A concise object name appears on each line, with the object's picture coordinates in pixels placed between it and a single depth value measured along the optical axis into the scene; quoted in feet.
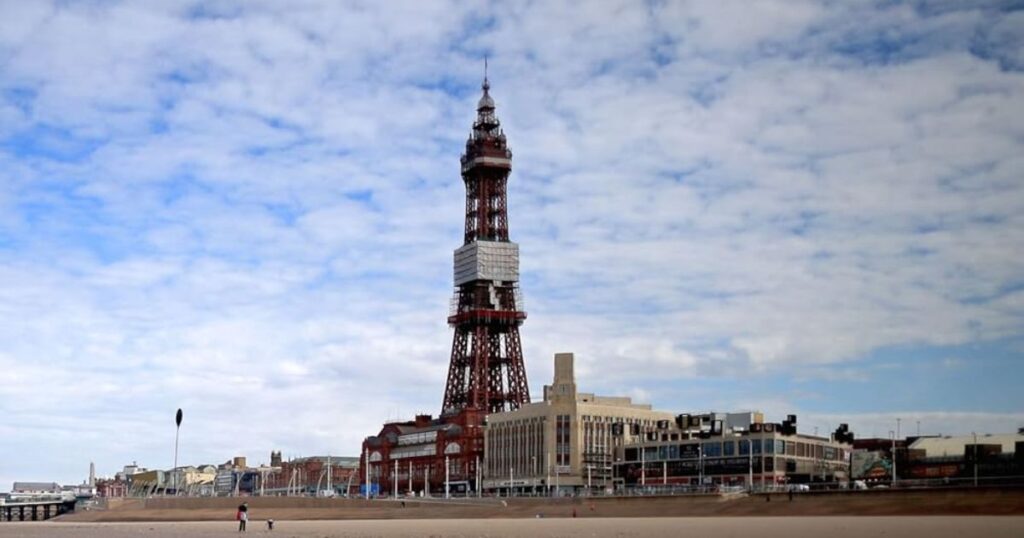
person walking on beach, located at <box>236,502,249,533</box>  225.02
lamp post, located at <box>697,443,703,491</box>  404.53
